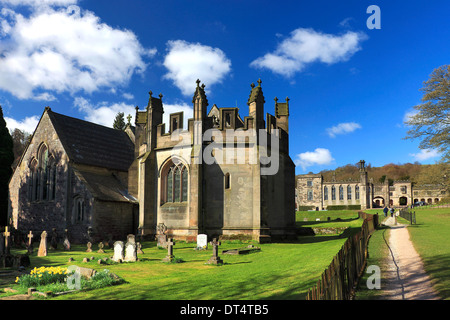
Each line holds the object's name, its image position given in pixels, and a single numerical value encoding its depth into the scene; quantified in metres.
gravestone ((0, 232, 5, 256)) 16.62
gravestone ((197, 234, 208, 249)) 20.36
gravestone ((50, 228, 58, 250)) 22.77
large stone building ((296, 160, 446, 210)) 85.62
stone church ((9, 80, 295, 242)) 24.33
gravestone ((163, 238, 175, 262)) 15.94
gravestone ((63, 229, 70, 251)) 22.48
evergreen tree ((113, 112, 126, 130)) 66.69
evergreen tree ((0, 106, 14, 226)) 36.22
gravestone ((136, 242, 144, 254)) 19.01
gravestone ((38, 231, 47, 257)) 19.15
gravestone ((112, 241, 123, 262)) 16.36
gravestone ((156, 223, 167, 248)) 21.84
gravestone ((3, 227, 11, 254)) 16.39
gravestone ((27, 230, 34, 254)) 20.30
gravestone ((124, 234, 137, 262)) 16.42
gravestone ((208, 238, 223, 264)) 14.99
